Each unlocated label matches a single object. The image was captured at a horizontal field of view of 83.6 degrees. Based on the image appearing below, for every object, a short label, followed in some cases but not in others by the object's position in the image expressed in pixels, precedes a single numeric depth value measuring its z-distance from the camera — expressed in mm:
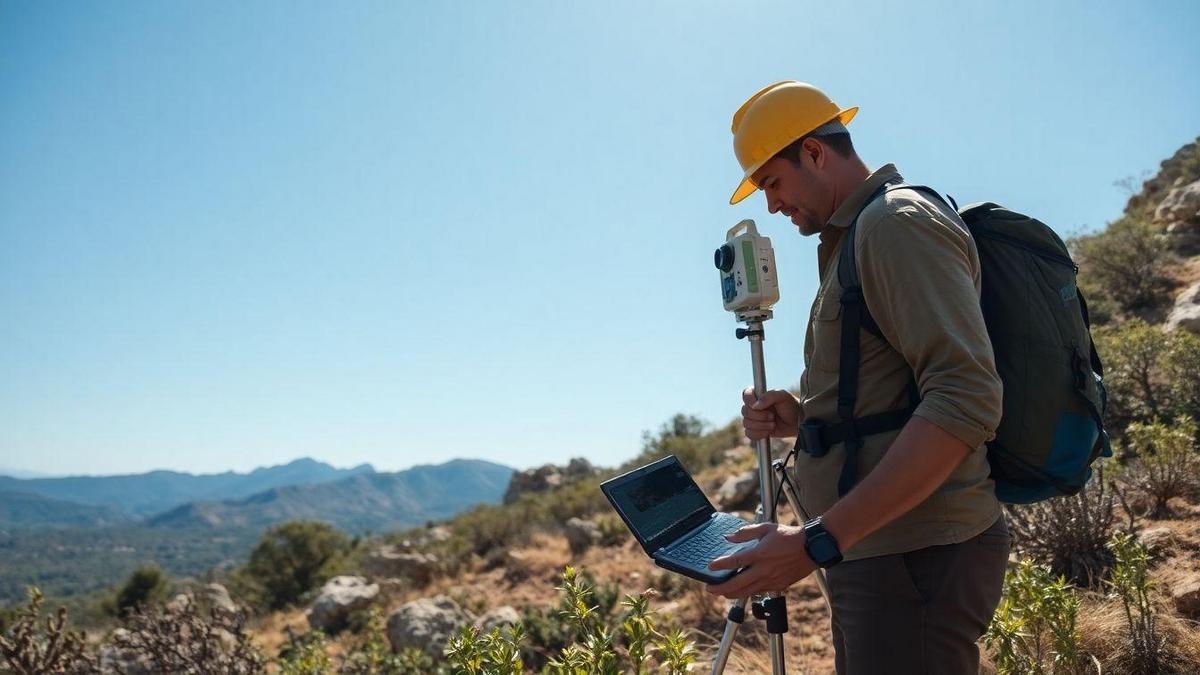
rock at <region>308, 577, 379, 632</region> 9195
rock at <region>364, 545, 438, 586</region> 10828
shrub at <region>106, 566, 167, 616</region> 14992
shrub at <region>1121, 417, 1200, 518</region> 4477
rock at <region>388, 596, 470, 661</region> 6329
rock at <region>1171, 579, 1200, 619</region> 3062
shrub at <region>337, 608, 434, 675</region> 4551
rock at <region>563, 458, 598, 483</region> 23891
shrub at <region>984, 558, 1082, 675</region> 2211
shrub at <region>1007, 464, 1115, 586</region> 3933
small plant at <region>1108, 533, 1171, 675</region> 2680
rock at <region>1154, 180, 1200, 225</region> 11594
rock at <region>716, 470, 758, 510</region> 8750
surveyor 1234
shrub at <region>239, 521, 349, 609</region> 13555
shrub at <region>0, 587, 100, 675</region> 4352
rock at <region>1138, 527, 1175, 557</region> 3791
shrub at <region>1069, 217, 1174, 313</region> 9953
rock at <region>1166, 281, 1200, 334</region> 7301
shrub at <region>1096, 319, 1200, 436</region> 5992
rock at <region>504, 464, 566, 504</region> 23406
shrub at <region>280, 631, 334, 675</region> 3795
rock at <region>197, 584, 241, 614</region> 11466
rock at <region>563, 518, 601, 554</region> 9945
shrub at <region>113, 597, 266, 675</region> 4586
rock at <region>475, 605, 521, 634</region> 6151
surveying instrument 1777
